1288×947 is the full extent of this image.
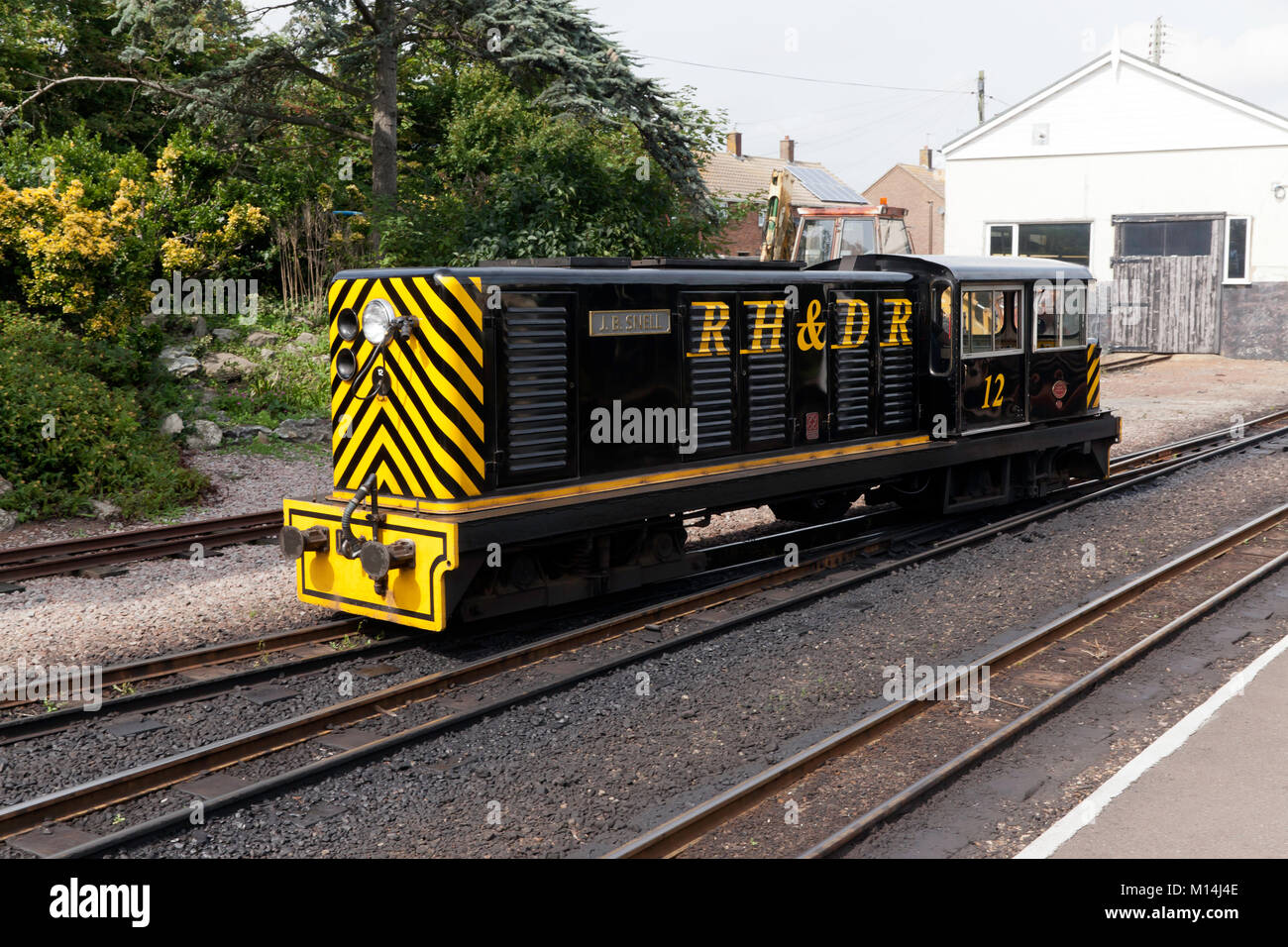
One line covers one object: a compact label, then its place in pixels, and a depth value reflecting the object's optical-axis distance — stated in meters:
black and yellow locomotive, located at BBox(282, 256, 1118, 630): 7.77
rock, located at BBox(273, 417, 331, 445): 15.88
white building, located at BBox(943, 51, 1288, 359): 30.02
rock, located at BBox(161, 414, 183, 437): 14.83
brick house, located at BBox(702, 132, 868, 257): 47.66
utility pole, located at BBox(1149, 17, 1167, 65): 43.34
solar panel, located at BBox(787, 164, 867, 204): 47.53
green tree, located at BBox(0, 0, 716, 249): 17.09
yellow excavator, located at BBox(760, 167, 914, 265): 16.58
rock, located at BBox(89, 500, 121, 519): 12.04
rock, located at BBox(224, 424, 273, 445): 15.51
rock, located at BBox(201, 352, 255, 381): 17.33
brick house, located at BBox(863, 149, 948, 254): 65.12
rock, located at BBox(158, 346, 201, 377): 16.62
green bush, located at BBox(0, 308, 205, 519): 12.12
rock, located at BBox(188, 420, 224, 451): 14.96
